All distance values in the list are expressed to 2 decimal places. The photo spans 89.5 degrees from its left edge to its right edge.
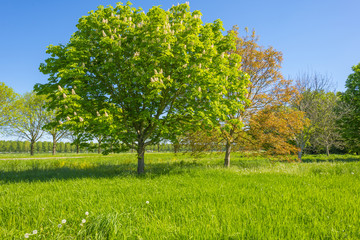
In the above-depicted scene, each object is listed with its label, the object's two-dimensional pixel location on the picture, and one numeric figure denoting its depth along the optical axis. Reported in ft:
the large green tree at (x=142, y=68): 27.61
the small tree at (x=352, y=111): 70.18
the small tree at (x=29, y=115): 106.30
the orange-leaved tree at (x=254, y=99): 41.93
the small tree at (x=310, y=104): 68.62
